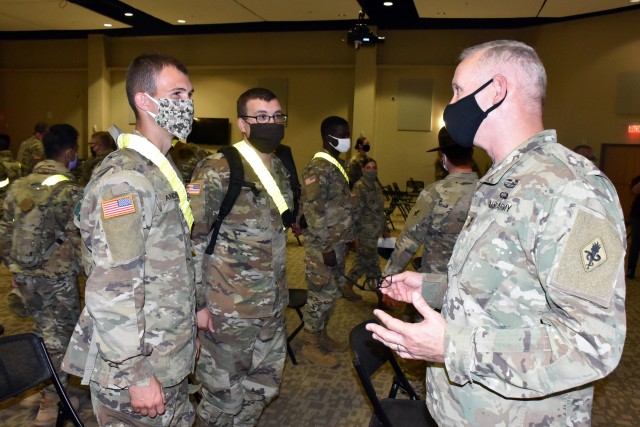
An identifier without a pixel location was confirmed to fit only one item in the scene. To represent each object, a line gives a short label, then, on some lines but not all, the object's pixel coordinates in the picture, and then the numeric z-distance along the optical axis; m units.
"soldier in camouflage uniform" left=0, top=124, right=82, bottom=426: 2.90
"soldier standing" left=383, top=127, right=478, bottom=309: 2.83
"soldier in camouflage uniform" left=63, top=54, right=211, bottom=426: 1.53
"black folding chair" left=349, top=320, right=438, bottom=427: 1.94
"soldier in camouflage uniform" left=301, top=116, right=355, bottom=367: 3.79
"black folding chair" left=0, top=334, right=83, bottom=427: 1.86
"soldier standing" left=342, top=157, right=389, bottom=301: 5.30
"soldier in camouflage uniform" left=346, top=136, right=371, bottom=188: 6.30
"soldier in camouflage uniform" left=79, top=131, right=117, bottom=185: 4.69
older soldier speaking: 1.05
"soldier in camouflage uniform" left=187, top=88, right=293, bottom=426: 2.34
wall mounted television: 13.57
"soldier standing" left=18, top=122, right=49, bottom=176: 7.97
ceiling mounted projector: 9.74
